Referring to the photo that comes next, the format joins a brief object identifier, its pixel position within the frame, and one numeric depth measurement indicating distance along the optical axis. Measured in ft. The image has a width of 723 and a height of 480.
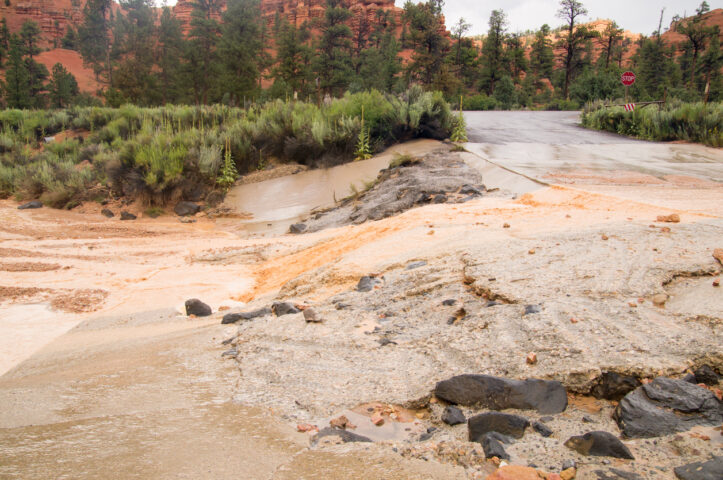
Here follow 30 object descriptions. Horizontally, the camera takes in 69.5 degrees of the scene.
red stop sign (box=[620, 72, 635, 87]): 63.03
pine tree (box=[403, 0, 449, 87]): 140.05
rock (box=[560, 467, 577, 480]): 6.12
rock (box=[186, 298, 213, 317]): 15.52
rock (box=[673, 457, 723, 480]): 5.79
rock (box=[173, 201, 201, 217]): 36.96
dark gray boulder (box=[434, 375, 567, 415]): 8.00
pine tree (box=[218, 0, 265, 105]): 114.11
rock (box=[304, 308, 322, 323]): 12.39
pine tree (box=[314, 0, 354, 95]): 143.54
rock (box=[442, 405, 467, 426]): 7.79
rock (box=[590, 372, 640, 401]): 8.13
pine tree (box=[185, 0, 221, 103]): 134.41
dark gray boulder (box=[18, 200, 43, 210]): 39.78
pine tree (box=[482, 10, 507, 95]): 183.83
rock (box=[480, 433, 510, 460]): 6.68
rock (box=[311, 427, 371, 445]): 7.48
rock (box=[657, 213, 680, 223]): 15.53
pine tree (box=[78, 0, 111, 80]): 223.71
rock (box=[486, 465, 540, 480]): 6.10
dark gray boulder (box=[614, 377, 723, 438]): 7.10
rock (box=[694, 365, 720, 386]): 8.09
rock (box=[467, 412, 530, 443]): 7.22
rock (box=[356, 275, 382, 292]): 14.43
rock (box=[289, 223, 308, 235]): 28.45
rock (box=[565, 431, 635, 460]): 6.47
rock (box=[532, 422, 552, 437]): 7.20
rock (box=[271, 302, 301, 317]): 13.55
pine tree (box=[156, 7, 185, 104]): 135.95
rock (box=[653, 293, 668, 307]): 10.51
